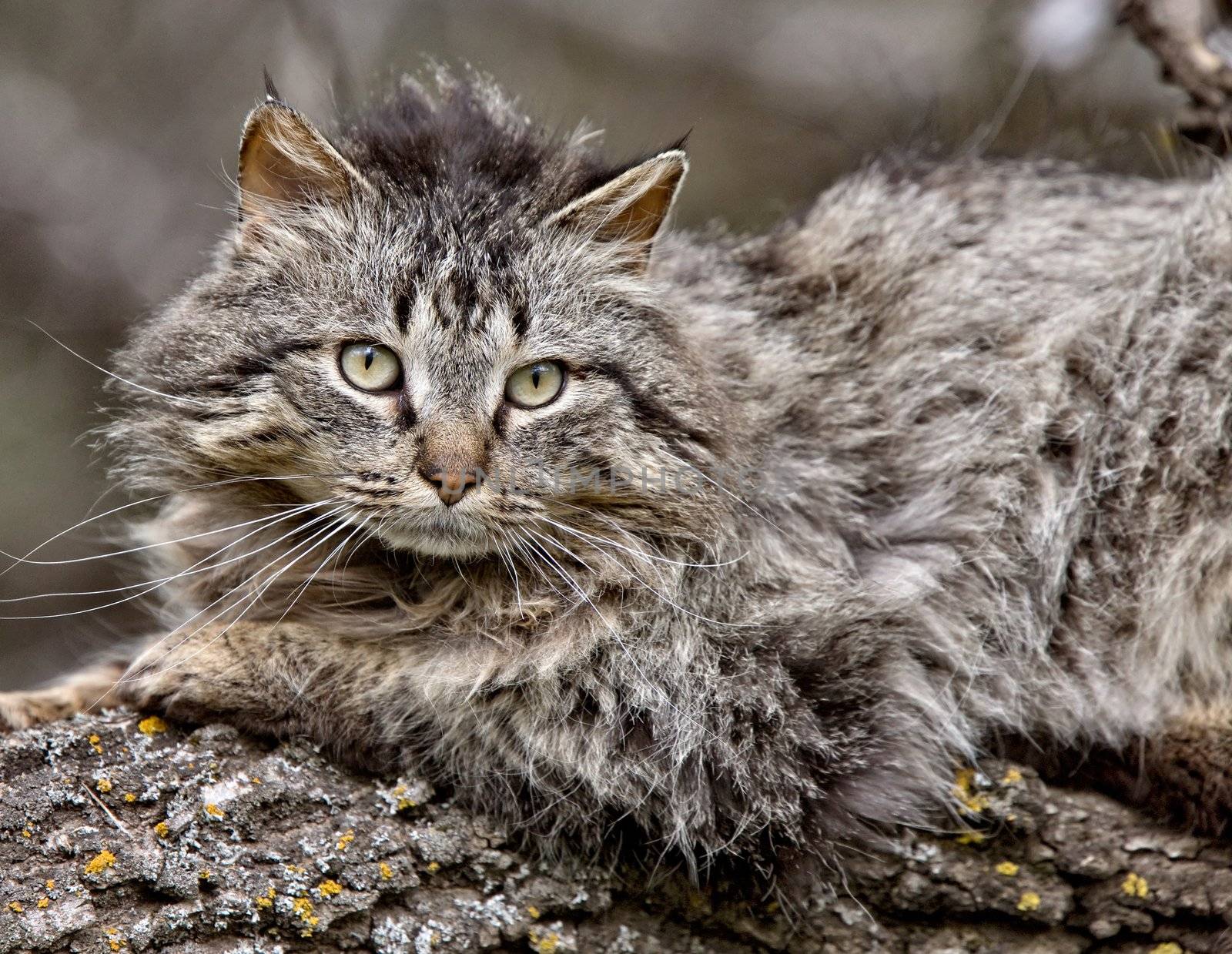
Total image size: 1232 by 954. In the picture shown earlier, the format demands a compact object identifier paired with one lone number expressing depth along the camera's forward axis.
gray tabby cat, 5.80
